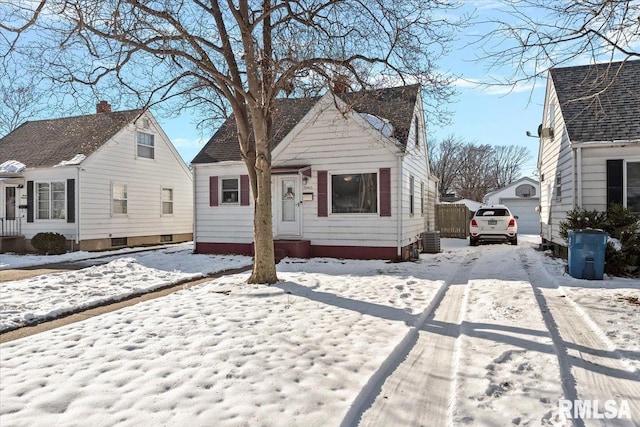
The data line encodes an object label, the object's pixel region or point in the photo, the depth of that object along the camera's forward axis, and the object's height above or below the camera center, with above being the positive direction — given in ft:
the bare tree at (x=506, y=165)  185.57 +22.03
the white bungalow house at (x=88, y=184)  51.13 +4.31
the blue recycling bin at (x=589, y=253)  27.45 -2.70
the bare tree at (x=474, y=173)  167.94 +17.14
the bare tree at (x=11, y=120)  83.73 +20.87
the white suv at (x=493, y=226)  53.57 -1.63
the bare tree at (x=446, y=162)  168.14 +21.44
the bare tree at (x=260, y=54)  24.31 +10.22
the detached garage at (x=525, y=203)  91.40 +2.41
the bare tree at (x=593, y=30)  17.93 +8.30
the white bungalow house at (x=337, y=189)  39.29 +2.64
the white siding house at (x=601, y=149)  33.63 +5.35
